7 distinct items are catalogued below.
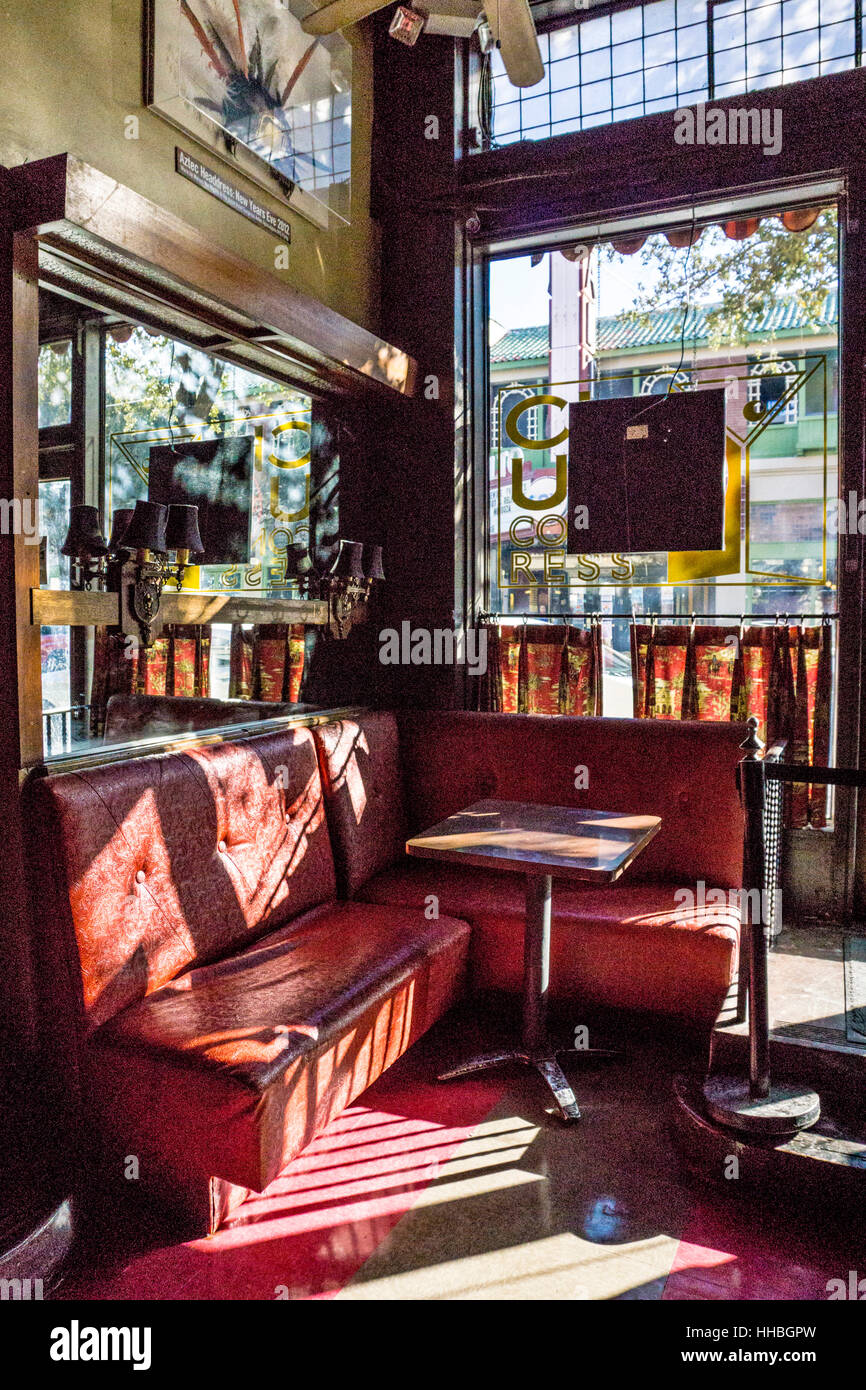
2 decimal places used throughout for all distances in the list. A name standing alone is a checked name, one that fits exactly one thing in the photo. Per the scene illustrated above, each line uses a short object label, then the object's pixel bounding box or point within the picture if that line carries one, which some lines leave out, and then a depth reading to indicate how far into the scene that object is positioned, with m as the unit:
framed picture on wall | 2.92
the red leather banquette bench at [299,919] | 2.07
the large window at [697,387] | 3.86
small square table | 2.44
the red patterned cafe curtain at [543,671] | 4.17
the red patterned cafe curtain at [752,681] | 3.84
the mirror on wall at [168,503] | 2.61
